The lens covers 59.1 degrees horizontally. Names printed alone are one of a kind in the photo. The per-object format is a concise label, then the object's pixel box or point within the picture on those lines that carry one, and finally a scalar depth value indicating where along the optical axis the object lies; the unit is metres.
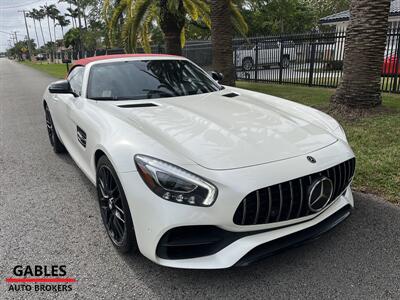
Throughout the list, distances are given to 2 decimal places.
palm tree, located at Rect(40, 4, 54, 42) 98.19
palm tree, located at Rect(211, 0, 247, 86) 10.01
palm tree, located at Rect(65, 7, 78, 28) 63.25
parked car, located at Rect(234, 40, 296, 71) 12.27
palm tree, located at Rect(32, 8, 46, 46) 105.12
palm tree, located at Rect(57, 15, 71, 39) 85.56
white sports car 2.21
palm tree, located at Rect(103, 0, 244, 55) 11.68
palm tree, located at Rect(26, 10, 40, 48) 104.00
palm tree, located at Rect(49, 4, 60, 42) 96.25
